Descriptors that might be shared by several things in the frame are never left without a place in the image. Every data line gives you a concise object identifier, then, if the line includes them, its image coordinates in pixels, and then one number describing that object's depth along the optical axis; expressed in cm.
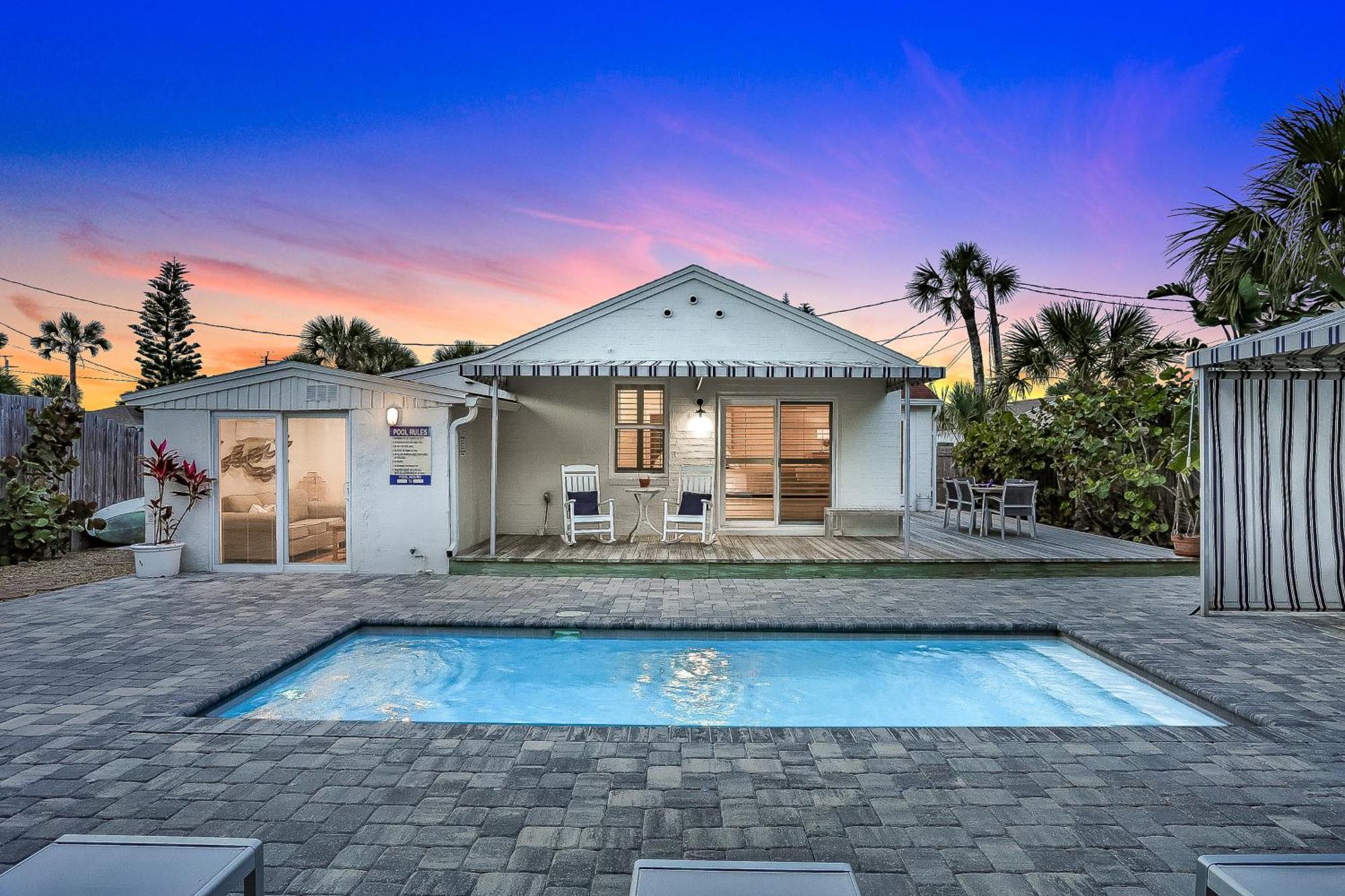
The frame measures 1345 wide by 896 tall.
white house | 1002
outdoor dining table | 998
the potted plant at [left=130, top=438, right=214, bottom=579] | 755
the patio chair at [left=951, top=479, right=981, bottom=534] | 1054
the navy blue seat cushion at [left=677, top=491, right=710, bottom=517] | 912
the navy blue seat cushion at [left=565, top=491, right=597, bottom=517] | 923
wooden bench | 976
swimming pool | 450
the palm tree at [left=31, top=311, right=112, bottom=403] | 3142
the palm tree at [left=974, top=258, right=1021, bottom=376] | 1866
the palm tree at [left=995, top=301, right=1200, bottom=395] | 1123
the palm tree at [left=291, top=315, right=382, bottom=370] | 1986
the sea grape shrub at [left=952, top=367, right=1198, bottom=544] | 912
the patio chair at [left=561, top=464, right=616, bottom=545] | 898
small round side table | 959
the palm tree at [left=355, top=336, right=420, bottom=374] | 2047
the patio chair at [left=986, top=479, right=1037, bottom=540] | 949
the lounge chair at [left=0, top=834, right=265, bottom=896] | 146
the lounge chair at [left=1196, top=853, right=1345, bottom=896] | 146
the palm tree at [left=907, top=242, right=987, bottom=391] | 1873
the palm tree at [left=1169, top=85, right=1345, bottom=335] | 576
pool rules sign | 790
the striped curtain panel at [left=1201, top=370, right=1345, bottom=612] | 616
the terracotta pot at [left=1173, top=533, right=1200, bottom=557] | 822
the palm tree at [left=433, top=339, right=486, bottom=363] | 2455
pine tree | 2664
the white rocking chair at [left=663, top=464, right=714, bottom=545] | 899
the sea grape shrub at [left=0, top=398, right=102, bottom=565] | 843
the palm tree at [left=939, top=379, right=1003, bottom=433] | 1521
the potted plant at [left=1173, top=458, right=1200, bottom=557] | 838
